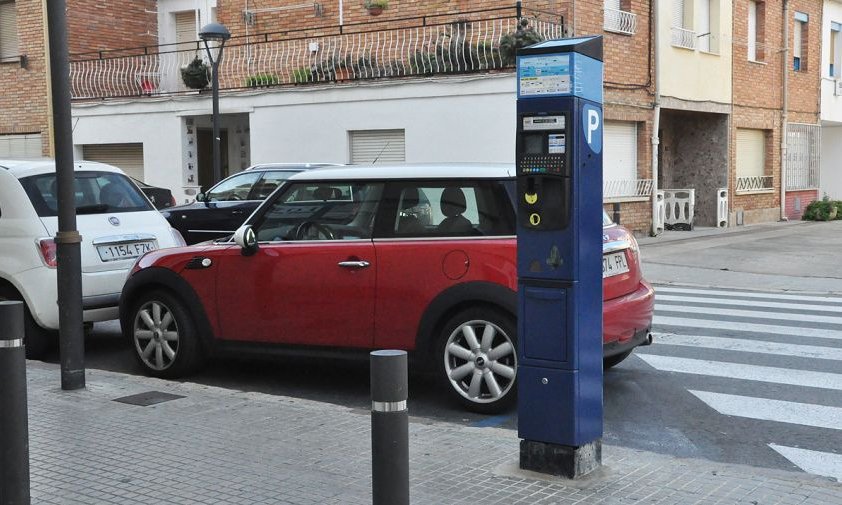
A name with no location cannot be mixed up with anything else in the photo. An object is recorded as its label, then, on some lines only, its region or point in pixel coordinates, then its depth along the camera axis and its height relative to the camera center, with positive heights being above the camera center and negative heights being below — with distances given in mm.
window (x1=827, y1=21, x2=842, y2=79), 31828 +3664
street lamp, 17203 +2399
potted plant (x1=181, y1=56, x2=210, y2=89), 21734 +2270
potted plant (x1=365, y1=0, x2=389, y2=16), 21703 +3662
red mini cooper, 6723 -710
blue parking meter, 4863 -360
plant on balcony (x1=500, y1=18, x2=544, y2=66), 17234 +2323
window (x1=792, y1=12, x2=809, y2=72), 29467 +3710
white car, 8539 -473
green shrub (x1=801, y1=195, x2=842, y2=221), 29562 -1129
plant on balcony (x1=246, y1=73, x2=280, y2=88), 21519 +2104
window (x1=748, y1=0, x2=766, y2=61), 26938 +3769
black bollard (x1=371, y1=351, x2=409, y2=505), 3473 -857
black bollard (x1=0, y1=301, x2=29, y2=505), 4211 -968
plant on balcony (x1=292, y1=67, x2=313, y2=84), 20891 +2136
